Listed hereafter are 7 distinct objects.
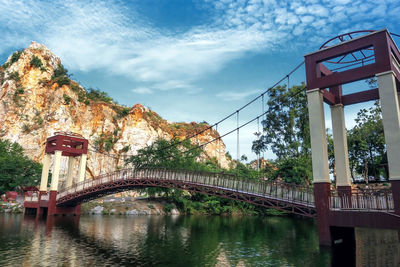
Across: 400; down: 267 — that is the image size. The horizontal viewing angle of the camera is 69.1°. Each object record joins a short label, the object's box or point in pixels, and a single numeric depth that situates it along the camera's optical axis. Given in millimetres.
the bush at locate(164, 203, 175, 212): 36406
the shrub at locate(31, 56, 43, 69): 58625
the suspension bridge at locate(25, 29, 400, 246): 12078
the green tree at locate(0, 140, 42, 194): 35250
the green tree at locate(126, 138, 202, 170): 38281
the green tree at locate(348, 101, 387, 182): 30547
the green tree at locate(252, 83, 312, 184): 30375
